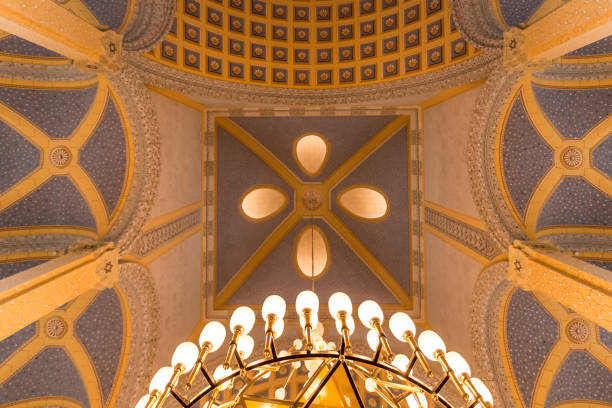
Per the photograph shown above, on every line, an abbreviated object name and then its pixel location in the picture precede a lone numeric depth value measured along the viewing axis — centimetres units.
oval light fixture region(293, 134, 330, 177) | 833
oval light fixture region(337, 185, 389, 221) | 846
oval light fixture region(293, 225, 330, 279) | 877
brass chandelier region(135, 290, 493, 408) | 299
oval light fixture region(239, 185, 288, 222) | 848
